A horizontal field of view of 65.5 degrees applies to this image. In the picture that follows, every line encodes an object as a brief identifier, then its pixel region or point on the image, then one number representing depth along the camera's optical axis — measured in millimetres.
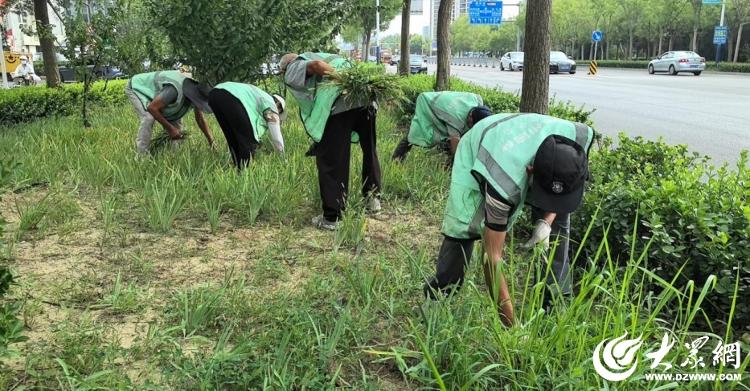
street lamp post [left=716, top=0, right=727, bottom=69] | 31691
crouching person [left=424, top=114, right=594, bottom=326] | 2076
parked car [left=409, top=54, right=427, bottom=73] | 28795
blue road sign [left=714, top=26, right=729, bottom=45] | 31322
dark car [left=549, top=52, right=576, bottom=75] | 28759
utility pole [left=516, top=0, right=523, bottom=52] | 56609
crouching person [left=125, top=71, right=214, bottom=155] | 5312
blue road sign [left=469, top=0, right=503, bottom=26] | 31000
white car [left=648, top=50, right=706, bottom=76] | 25672
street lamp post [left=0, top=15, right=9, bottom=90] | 12825
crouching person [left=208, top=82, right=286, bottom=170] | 4707
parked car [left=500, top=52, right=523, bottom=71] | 36531
